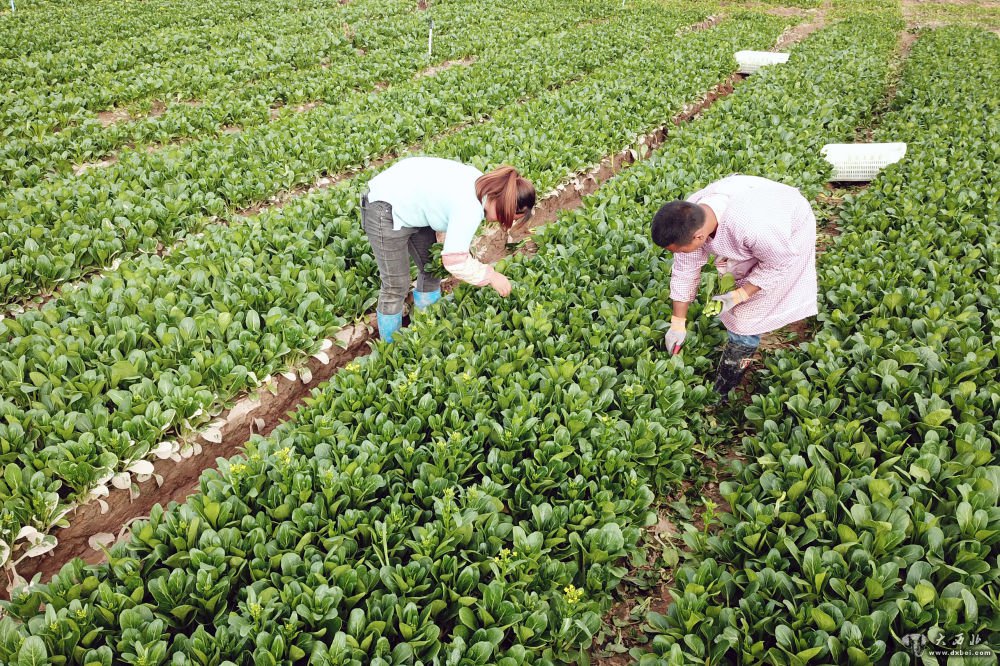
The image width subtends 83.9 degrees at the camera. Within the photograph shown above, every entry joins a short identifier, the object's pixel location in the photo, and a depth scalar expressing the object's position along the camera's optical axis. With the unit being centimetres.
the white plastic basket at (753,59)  1298
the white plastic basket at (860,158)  741
